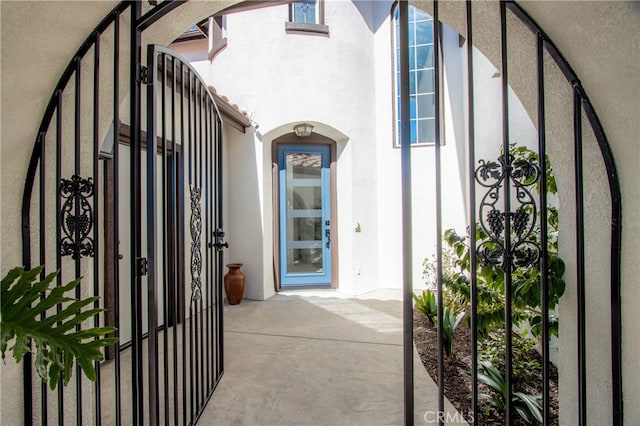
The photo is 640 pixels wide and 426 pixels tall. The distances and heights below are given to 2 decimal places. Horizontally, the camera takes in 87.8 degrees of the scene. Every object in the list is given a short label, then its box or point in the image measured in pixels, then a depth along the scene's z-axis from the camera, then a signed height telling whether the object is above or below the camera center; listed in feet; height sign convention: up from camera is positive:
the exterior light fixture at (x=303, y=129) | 15.69 +4.15
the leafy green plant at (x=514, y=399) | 5.80 -3.43
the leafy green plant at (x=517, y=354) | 7.61 -3.51
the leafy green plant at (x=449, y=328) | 8.03 -2.78
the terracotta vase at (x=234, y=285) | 14.47 -2.94
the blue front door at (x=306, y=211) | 17.11 +0.27
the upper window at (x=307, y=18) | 15.57 +9.56
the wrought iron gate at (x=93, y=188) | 4.25 +0.43
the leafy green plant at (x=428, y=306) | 10.70 -3.00
